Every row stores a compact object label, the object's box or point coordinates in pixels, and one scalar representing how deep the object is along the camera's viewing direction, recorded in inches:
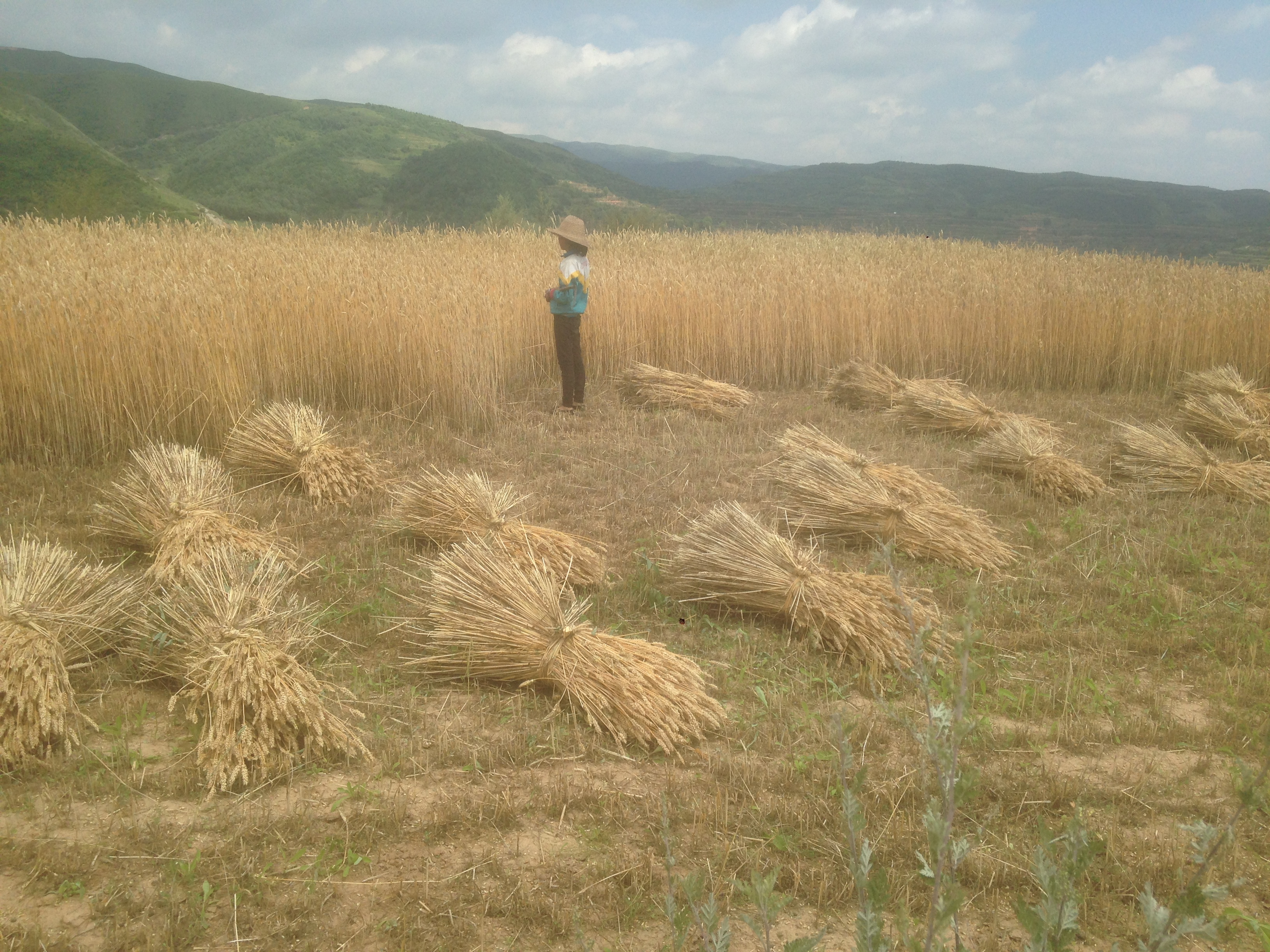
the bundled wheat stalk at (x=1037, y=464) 214.8
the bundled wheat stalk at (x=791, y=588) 132.0
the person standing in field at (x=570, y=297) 259.6
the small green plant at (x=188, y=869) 83.0
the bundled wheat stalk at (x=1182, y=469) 214.7
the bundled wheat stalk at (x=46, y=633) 100.4
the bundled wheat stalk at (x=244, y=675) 99.9
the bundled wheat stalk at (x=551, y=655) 111.0
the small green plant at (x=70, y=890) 81.3
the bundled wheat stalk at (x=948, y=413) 264.8
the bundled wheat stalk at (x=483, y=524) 154.5
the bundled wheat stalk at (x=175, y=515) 151.8
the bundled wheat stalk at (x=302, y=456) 197.2
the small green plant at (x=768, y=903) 48.3
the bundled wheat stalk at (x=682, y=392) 281.1
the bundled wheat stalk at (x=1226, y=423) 250.5
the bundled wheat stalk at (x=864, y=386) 295.1
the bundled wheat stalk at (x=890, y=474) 189.5
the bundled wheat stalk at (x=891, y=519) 171.9
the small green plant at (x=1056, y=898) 49.0
